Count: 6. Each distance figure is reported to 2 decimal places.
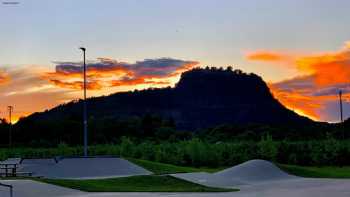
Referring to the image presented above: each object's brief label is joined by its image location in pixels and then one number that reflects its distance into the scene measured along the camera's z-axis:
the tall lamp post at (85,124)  45.10
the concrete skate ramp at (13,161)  46.12
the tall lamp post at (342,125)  92.62
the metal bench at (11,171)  37.75
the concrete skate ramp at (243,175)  37.16
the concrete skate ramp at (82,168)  40.78
